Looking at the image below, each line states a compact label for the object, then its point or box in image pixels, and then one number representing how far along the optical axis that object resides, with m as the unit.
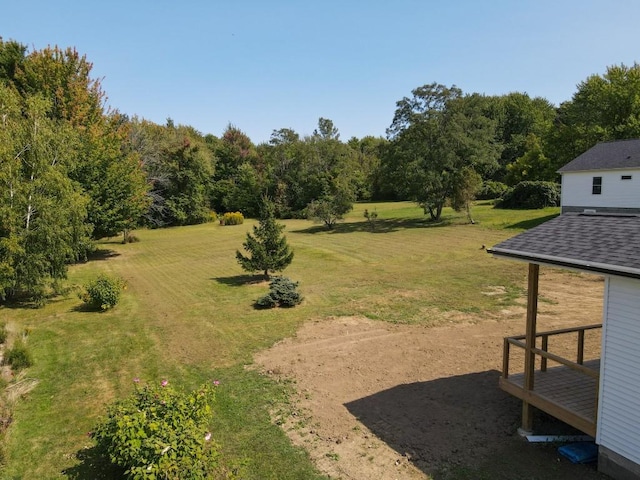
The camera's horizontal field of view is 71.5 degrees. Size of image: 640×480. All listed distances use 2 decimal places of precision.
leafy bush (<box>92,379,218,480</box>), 5.56
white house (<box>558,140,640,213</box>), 25.64
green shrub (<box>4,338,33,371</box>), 11.67
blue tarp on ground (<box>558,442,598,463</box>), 6.88
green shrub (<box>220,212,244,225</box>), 49.91
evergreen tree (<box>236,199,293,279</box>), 20.34
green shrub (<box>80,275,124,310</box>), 17.22
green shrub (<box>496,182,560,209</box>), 40.53
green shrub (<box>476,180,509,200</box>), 52.81
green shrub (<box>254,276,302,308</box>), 16.62
